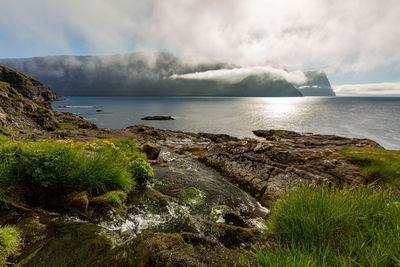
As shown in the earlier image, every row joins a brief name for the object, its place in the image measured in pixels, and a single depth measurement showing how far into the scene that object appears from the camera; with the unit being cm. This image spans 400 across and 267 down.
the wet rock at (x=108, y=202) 620
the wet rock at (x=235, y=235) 569
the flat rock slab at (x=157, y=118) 9306
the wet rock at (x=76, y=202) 574
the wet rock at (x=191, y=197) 847
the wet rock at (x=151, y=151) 1655
